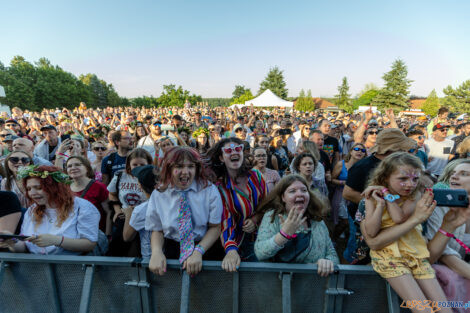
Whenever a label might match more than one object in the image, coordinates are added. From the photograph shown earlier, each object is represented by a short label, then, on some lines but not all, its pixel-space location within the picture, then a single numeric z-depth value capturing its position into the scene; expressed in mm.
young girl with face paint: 1735
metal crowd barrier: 1868
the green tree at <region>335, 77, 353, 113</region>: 82088
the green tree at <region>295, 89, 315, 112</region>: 62062
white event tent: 20591
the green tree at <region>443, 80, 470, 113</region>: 45597
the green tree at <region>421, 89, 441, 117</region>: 48494
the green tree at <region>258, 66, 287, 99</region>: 64675
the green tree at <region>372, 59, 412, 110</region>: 46469
